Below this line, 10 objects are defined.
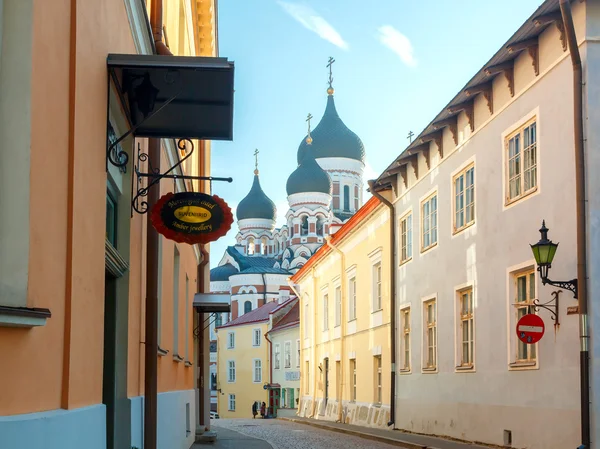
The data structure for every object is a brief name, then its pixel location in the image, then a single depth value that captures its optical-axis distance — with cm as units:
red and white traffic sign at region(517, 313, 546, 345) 1403
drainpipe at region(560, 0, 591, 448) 1301
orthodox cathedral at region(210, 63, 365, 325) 8656
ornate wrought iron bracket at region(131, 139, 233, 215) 816
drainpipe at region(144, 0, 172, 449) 921
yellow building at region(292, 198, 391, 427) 2750
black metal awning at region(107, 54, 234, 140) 702
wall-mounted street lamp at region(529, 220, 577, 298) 1339
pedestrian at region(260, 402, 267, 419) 6406
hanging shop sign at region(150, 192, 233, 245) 810
